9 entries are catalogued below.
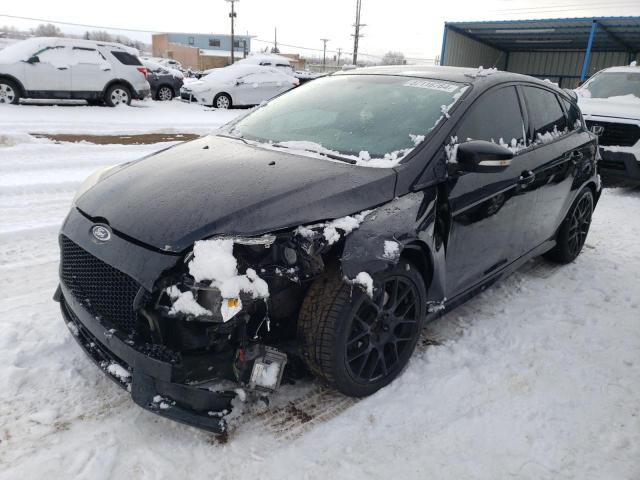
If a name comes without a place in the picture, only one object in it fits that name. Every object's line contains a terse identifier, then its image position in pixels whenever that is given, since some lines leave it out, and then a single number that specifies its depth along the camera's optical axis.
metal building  19.08
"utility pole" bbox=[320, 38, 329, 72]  79.91
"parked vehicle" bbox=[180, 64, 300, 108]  15.16
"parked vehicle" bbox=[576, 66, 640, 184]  7.69
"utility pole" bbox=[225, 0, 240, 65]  50.63
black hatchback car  2.13
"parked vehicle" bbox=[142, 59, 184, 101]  16.94
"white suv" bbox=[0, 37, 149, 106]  11.75
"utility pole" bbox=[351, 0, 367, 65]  49.45
